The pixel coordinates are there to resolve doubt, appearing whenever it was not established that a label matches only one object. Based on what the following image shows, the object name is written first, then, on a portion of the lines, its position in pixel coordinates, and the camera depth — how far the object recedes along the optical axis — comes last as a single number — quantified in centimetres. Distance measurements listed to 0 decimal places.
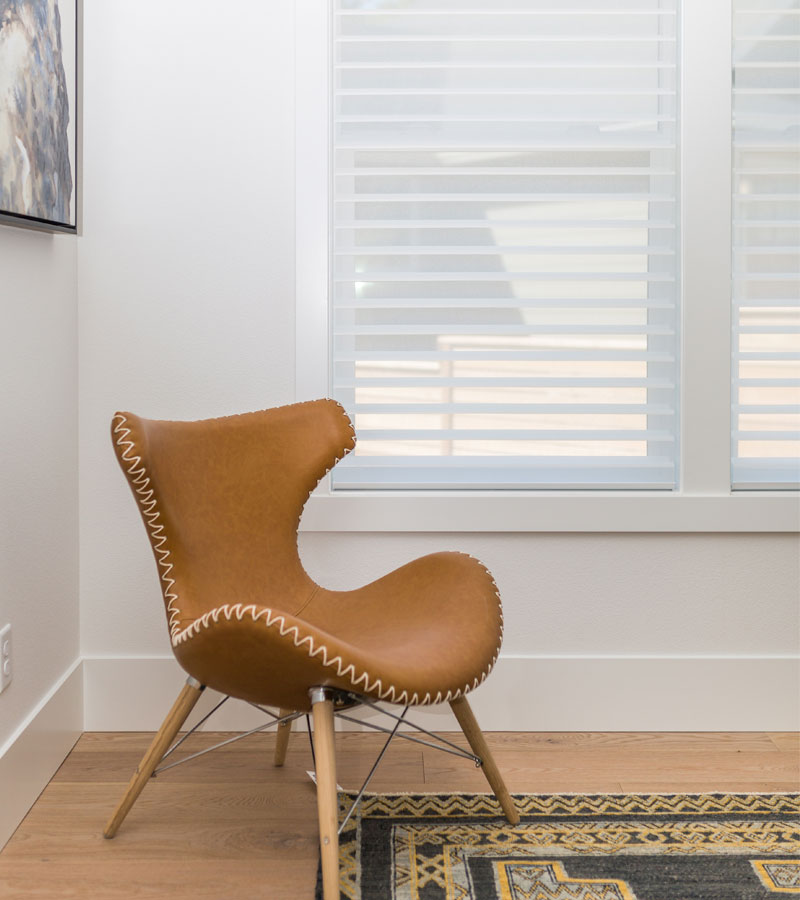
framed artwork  173
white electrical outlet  183
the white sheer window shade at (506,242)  228
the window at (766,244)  228
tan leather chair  149
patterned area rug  166
